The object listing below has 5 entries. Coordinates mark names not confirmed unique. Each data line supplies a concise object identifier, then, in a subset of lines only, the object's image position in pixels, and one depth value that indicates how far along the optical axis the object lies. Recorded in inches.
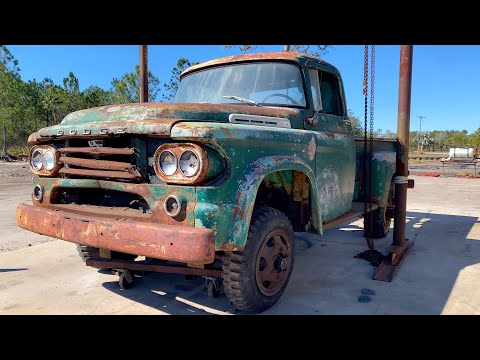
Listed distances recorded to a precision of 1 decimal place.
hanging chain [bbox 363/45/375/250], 168.2
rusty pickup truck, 94.0
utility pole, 3836.1
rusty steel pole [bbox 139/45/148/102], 358.9
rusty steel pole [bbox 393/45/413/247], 178.7
